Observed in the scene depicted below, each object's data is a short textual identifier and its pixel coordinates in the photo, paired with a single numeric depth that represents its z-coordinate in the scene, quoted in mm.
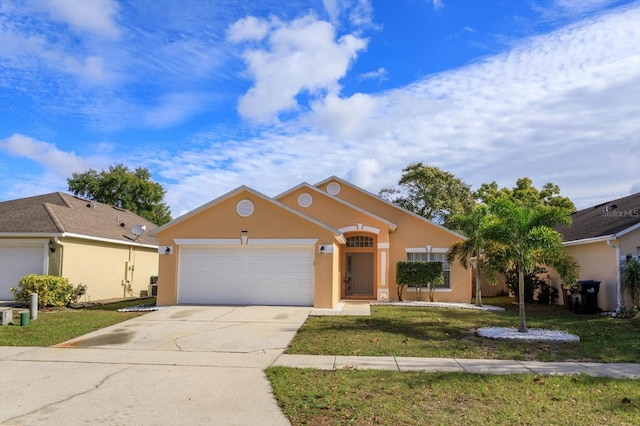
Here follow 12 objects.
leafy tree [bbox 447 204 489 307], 19500
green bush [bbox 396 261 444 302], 20625
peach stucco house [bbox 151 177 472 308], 17047
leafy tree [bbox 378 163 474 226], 36344
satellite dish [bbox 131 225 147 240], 22895
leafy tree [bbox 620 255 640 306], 16344
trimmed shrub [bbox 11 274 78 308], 17234
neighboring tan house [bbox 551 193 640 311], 17359
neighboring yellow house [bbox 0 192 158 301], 18734
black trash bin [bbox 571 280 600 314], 17594
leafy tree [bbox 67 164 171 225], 44000
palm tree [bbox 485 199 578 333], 12297
